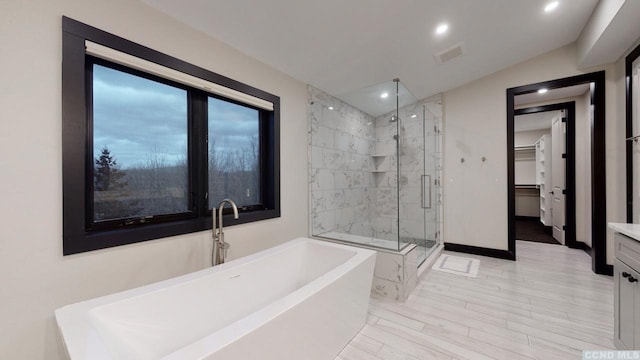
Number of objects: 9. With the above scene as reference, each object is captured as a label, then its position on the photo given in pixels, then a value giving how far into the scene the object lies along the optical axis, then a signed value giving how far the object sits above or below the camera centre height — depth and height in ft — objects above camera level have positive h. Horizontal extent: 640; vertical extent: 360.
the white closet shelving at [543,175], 15.57 +0.24
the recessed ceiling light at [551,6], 7.57 +5.56
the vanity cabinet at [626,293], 4.50 -2.33
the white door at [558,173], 13.29 +0.27
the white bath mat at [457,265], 10.15 -3.98
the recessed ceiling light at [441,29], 7.67 +4.91
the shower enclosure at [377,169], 10.07 +0.49
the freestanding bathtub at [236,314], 3.29 -2.43
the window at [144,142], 4.50 +0.95
